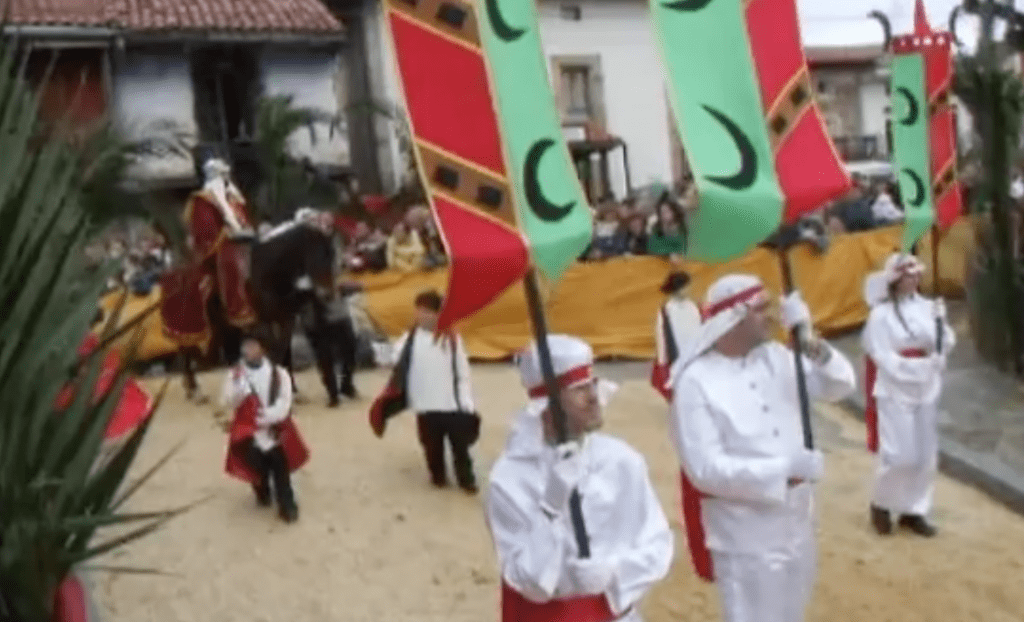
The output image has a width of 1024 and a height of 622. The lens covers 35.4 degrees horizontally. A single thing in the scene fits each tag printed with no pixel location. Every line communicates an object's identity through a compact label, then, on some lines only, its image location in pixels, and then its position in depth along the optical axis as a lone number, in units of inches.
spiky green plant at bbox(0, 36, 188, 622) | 89.3
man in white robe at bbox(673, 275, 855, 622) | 228.4
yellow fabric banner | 649.6
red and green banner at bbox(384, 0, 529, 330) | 179.9
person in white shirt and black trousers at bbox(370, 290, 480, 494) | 408.5
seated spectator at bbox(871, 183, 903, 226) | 836.0
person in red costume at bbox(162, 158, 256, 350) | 502.9
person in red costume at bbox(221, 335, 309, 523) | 379.2
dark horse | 495.5
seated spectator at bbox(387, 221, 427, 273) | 657.6
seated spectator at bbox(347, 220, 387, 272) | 657.6
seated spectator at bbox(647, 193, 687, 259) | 658.2
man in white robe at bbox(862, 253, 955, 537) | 365.1
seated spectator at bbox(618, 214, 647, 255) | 700.7
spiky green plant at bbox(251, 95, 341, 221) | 730.2
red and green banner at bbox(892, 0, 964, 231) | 402.3
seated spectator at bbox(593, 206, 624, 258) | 705.0
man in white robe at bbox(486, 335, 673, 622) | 187.9
